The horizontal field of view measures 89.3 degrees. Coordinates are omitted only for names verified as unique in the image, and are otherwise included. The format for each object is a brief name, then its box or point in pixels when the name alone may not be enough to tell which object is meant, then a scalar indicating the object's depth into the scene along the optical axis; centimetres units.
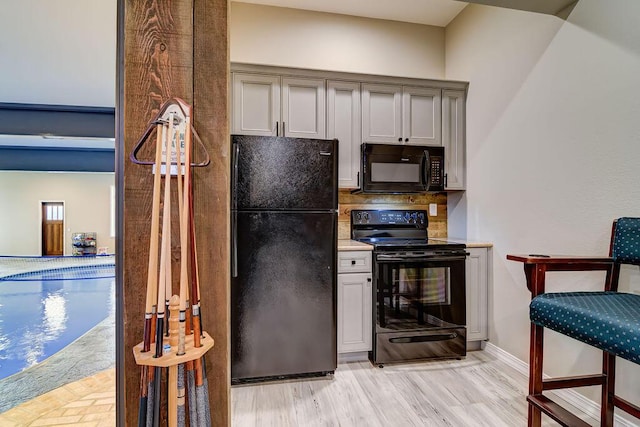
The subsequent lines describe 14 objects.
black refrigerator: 217
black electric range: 245
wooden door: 867
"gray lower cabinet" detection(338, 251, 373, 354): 243
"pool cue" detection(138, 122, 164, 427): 98
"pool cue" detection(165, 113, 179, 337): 100
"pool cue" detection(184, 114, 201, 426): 103
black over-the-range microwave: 279
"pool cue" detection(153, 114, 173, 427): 96
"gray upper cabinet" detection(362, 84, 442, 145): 282
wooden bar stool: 126
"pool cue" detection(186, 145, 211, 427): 103
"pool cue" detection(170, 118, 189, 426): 99
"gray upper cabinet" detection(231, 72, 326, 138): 258
